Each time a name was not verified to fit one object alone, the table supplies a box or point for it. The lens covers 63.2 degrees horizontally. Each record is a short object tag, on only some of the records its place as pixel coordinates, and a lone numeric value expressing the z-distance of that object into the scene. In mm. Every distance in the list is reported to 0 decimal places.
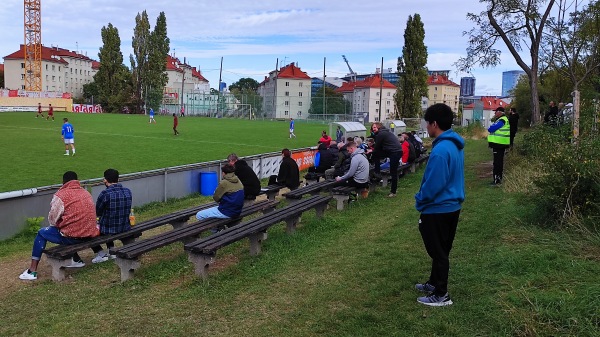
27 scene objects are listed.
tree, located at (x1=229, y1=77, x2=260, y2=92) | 151688
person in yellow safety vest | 9969
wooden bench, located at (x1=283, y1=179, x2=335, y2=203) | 8930
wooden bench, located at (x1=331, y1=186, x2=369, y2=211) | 9234
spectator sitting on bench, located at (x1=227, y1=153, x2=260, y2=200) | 8977
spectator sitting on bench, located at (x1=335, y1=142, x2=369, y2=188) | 9766
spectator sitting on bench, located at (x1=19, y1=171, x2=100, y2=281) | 5908
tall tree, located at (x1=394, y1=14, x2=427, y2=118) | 54344
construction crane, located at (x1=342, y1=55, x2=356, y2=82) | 157712
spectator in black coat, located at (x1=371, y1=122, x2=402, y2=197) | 10516
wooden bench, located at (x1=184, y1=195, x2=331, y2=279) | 5309
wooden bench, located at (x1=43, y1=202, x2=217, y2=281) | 5688
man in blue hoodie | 4082
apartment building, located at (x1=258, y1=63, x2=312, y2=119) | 80406
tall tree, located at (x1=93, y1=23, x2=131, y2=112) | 74750
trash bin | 12516
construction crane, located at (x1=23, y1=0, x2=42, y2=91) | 83062
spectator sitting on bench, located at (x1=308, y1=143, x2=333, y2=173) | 13008
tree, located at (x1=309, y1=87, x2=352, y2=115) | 73062
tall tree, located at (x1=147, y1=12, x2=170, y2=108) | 74750
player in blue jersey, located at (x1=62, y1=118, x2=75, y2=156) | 18547
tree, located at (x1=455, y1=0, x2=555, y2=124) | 15422
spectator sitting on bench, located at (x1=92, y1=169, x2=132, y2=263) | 6293
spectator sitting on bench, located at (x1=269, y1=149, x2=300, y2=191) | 10812
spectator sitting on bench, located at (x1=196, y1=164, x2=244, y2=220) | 7090
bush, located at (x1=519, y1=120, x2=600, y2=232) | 5480
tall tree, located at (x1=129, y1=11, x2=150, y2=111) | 76062
